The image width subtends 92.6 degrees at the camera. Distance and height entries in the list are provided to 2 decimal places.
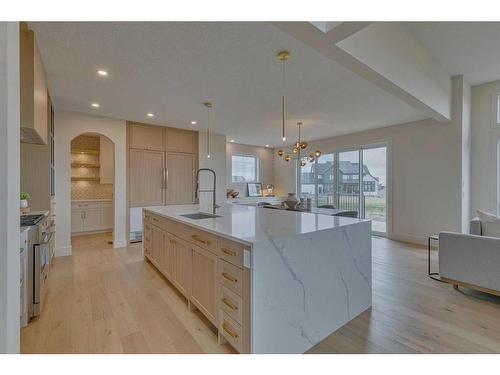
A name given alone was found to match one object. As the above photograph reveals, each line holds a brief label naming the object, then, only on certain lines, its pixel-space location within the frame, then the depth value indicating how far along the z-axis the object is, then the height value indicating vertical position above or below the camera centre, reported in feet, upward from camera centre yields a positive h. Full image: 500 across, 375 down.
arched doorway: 18.88 -0.78
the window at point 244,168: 25.17 +1.82
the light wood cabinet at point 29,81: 6.86 +3.06
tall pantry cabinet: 16.43 +1.53
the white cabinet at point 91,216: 18.72 -2.52
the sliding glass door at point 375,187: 18.63 -0.12
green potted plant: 9.25 -0.58
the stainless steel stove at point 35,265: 7.05 -2.49
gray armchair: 7.94 -2.66
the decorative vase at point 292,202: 13.91 -0.97
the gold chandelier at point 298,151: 13.57 +2.10
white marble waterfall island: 4.93 -2.20
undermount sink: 9.50 -1.22
